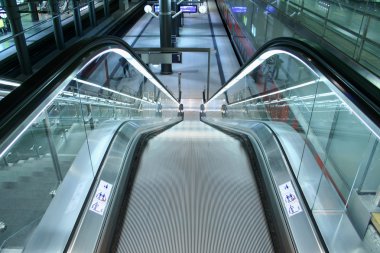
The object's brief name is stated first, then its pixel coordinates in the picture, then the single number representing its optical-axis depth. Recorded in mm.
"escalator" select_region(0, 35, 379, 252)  1589
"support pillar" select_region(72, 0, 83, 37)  11400
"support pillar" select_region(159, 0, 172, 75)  11734
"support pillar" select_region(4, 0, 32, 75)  6961
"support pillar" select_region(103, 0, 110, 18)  16259
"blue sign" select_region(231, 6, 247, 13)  12181
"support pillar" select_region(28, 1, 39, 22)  12453
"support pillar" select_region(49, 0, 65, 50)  9203
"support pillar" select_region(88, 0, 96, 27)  13473
